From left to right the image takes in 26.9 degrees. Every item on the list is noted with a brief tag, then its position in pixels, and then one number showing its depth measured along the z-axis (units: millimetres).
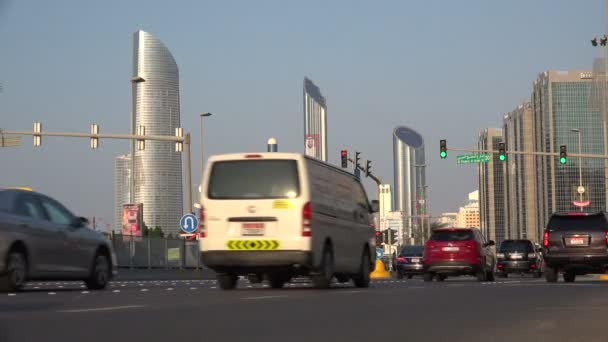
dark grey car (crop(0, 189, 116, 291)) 19375
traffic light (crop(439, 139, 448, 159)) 53750
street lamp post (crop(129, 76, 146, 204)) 53500
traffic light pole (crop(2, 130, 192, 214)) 44438
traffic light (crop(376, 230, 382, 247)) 62812
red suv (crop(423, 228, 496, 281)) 35375
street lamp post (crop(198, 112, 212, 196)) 64750
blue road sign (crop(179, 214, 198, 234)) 44906
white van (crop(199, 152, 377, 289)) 21469
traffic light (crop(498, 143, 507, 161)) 52906
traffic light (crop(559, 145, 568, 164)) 53156
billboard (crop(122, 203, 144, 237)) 55938
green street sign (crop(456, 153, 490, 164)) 66562
